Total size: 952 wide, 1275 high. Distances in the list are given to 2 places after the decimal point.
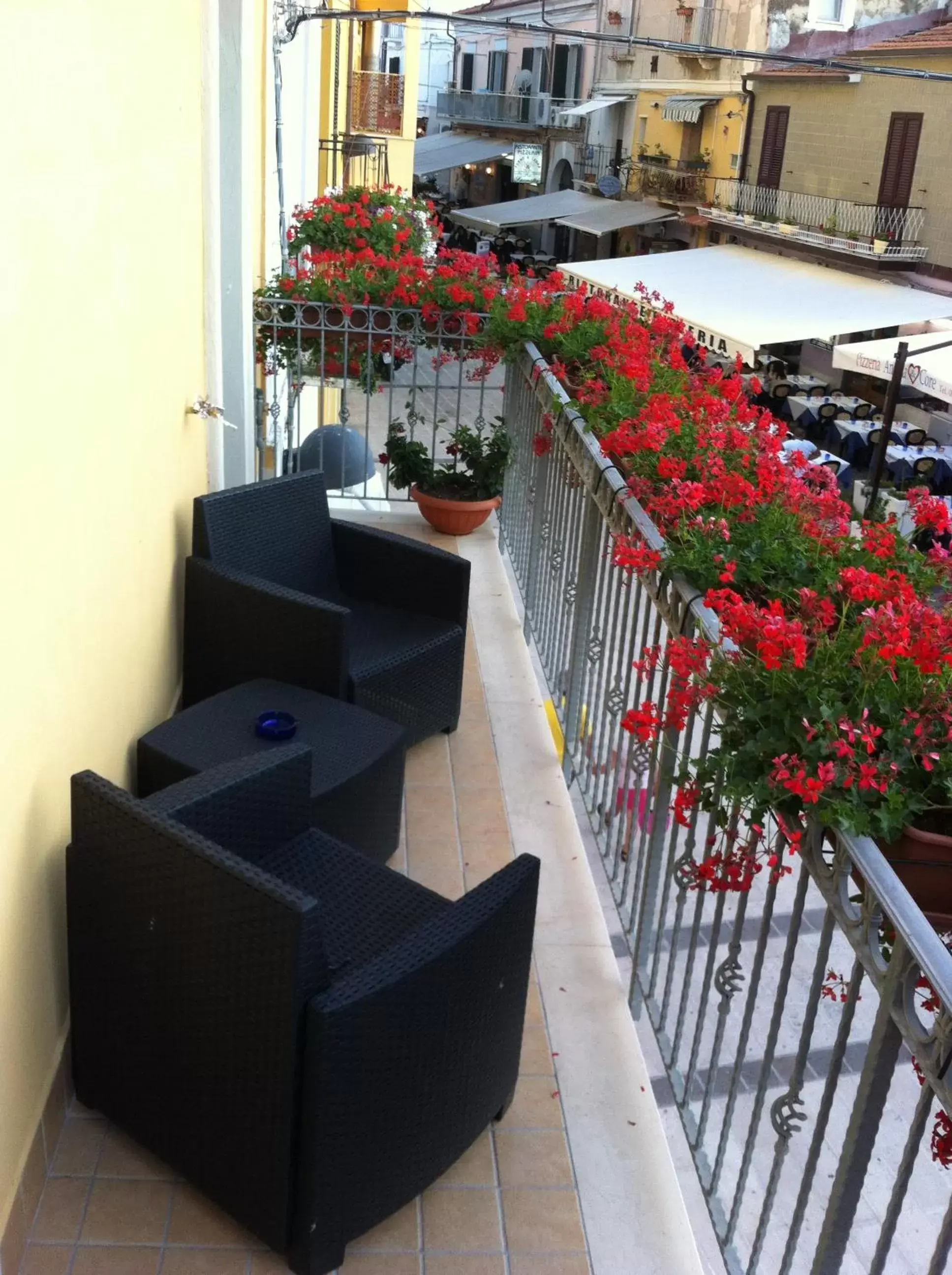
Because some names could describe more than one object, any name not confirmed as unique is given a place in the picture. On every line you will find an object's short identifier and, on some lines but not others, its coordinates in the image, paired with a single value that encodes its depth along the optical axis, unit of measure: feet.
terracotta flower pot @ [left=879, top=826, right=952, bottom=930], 5.14
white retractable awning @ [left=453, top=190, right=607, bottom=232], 98.53
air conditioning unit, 121.19
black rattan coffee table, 9.74
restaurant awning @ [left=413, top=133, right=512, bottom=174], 128.06
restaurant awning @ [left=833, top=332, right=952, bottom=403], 39.47
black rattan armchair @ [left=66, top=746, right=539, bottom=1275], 6.42
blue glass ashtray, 10.18
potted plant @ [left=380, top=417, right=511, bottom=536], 18.88
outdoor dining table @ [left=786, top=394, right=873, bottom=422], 55.16
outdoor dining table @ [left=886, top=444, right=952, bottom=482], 46.60
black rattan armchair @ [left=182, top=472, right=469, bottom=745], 11.40
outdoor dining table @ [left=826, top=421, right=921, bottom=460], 51.60
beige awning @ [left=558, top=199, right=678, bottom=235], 91.25
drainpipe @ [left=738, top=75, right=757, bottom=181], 83.10
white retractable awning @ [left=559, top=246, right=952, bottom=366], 47.55
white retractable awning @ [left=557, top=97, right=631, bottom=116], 104.53
